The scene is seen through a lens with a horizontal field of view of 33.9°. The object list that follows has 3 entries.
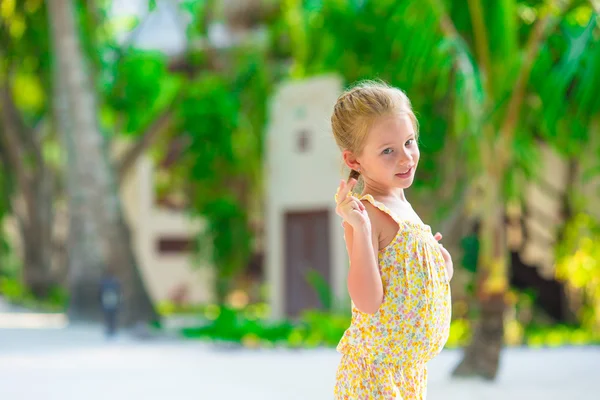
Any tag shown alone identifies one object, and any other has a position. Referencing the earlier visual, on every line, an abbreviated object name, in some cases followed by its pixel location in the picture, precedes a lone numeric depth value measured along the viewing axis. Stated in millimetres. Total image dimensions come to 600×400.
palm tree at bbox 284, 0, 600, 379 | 8203
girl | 2902
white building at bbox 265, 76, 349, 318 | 17500
